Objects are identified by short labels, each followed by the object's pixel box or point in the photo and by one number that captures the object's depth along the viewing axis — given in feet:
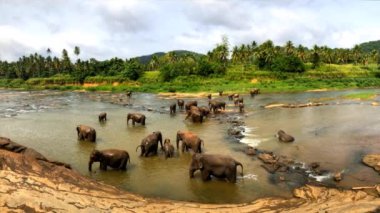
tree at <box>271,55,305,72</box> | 285.43
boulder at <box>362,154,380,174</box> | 55.43
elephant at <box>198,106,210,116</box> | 113.39
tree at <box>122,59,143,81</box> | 306.96
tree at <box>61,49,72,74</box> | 410.72
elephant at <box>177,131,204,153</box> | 67.10
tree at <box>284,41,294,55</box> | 349.00
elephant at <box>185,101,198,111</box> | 124.96
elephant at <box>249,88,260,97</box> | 195.85
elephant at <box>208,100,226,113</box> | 127.34
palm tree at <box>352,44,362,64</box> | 401.12
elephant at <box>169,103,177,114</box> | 126.95
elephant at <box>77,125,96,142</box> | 79.30
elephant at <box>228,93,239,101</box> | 179.77
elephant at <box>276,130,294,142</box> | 75.31
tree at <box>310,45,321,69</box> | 315.78
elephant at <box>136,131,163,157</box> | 65.36
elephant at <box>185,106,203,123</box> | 104.22
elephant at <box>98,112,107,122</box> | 110.60
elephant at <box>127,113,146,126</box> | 101.45
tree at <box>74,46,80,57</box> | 408.87
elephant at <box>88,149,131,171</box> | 57.16
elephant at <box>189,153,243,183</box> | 50.39
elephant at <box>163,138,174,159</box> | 64.75
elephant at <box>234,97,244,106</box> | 149.28
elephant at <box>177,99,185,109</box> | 139.77
